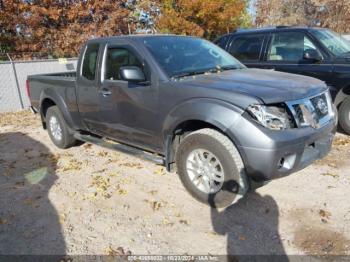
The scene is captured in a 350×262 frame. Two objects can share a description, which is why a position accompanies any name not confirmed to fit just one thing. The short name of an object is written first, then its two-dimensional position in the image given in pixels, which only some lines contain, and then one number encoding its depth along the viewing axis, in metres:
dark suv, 6.00
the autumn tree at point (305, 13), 27.83
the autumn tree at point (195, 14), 17.53
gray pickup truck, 3.35
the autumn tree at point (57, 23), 16.73
